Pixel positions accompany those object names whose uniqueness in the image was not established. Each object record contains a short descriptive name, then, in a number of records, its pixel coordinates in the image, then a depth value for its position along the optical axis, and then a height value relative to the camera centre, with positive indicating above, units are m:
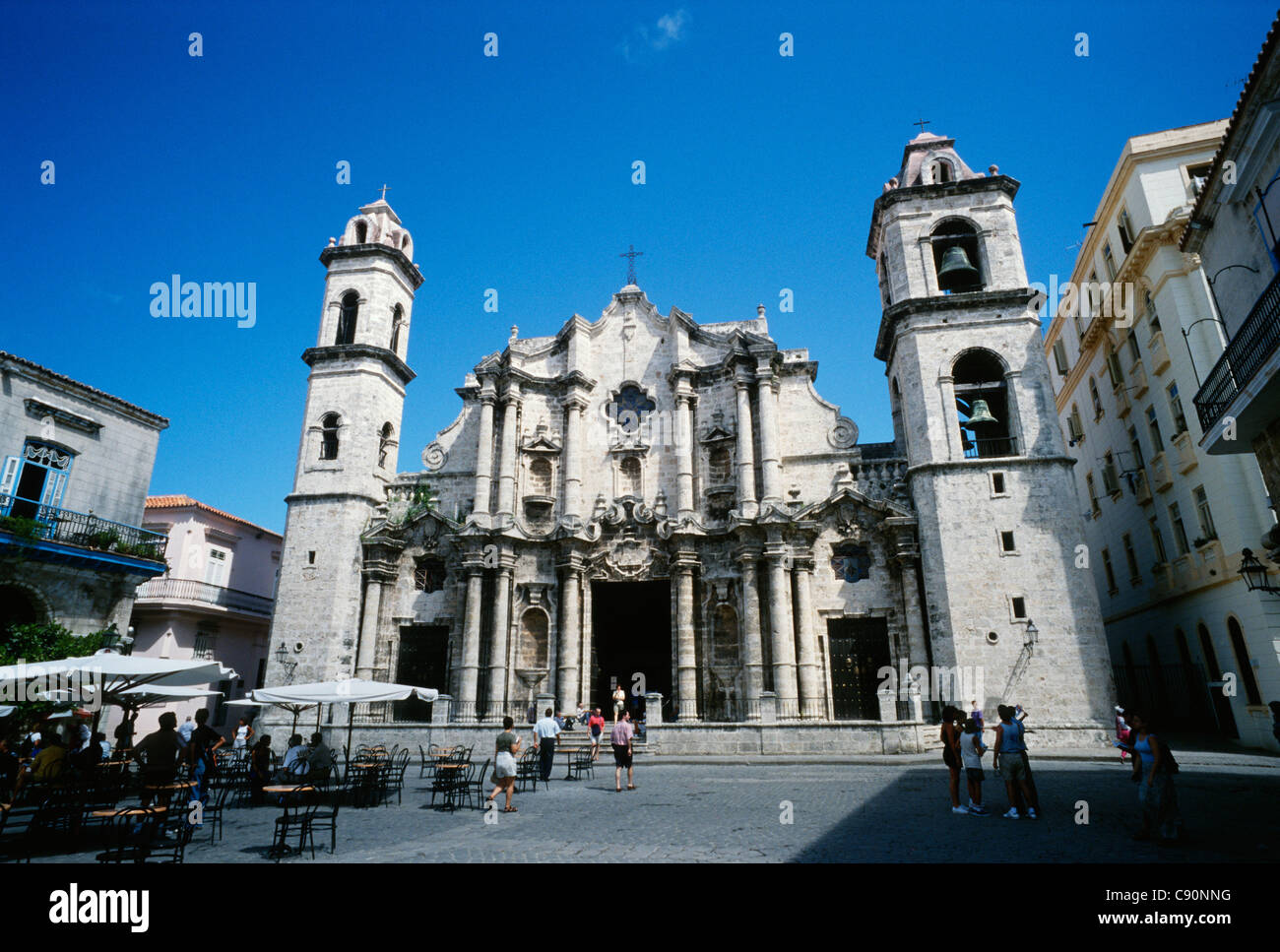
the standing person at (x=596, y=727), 18.04 -0.90
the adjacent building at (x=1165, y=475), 18.81 +6.67
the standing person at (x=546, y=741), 15.02 -1.05
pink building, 25.64 +3.71
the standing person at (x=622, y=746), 13.65 -1.06
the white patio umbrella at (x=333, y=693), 12.52 +0.02
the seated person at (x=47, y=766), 9.65 -0.94
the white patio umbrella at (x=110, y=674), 10.80 +0.35
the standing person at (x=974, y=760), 10.09 -1.03
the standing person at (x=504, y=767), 11.55 -1.20
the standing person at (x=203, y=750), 11.97 -0.98
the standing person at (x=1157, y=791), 8.04 -1.21
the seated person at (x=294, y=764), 11.66 -1.15
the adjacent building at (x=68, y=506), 18.78 +5.53
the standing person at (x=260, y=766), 12.62 -1.27
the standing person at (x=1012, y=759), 9.67 -0.98
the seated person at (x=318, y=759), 11.34 -1.08
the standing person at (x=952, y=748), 10.09 -0.86
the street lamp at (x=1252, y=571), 14.30 +2.27
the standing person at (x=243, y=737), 16.11 -0.99
